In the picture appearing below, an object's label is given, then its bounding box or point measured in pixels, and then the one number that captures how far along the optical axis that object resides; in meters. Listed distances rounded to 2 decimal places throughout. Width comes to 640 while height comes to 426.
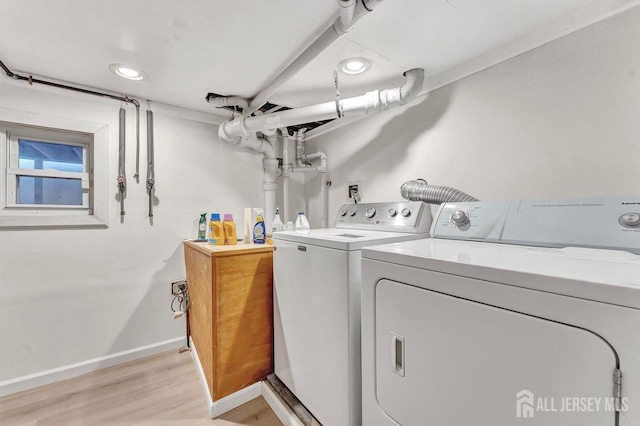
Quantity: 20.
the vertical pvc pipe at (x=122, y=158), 2.09
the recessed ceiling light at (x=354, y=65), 1.63
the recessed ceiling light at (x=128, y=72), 1.71
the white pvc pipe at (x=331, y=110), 1.71
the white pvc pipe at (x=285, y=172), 2.86
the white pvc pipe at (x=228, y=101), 2.15
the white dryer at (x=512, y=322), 0.51
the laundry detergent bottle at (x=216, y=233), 1.83
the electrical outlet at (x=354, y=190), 2.36
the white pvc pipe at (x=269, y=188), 2.75
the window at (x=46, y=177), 1.79
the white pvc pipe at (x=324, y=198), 2.75
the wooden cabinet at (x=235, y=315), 1.51
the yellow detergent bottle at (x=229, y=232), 1.84
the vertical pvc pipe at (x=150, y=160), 2.21
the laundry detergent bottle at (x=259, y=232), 1.88
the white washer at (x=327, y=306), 1.10
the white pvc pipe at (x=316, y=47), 1.08
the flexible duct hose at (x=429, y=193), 1.49
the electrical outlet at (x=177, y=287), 2.30
